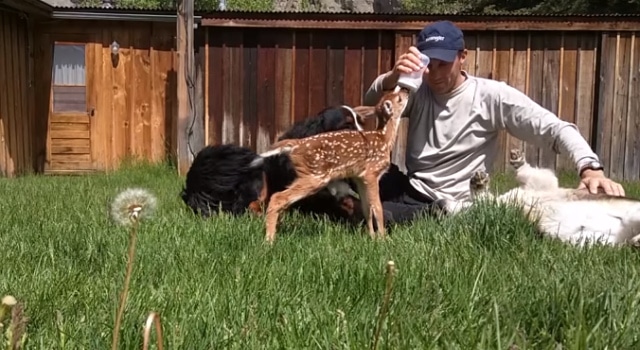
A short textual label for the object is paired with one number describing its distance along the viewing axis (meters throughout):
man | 4.52
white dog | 3.91
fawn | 3.78
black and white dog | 4.65
